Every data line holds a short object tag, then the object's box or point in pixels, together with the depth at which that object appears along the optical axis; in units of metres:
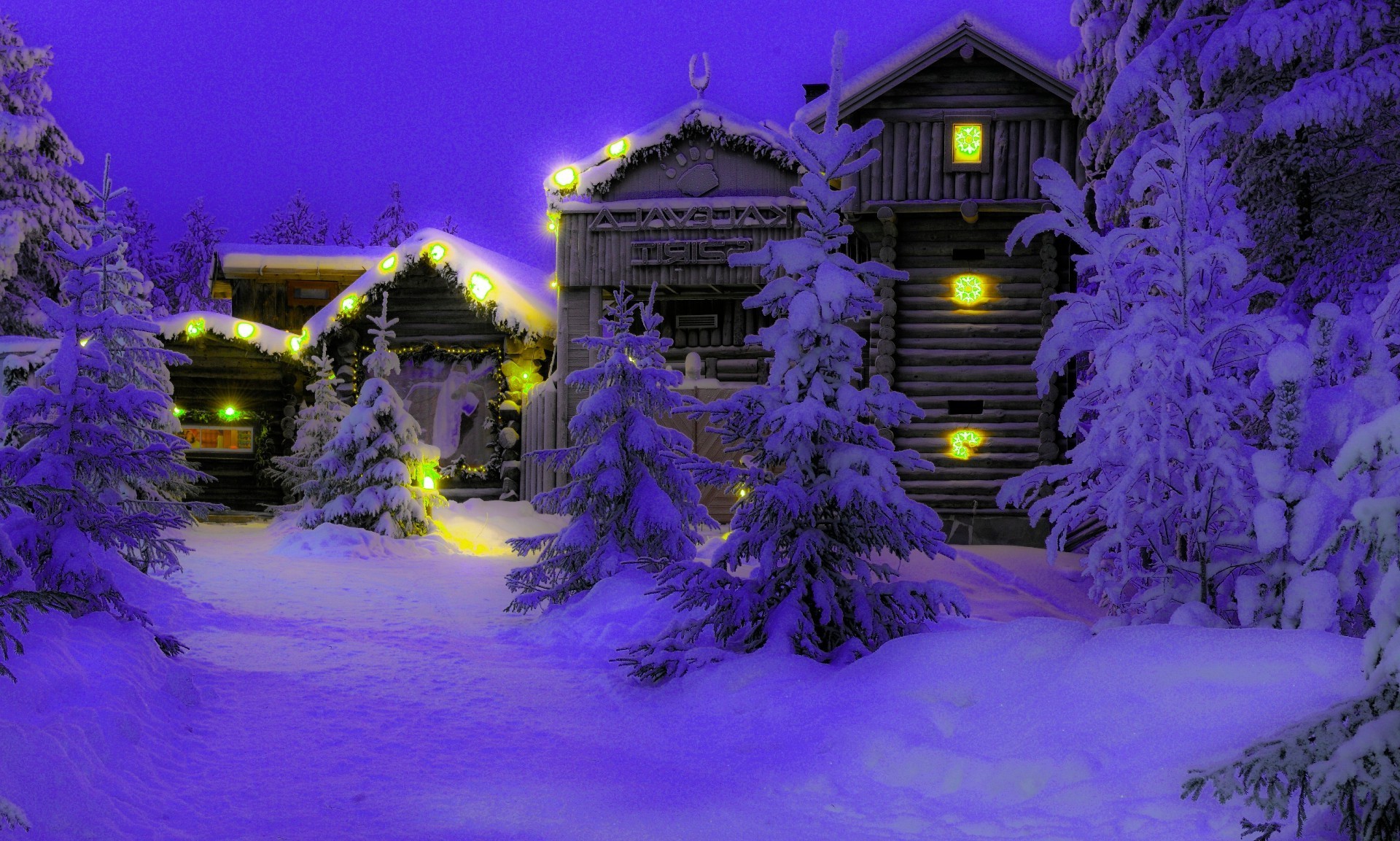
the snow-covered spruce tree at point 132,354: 10.74
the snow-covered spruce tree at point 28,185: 23.28
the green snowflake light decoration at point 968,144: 20.95
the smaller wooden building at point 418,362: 25.16
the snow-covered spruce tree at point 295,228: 58.88
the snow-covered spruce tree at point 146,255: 55.84
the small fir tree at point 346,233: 63.44
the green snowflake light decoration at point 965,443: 21.30
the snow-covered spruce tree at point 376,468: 20.84
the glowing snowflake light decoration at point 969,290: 21.47
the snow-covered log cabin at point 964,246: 20.77
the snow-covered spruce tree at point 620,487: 13.02
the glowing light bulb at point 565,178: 24.27
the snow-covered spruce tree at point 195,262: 56.50
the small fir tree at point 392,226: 61.41
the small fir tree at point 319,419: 25.19
